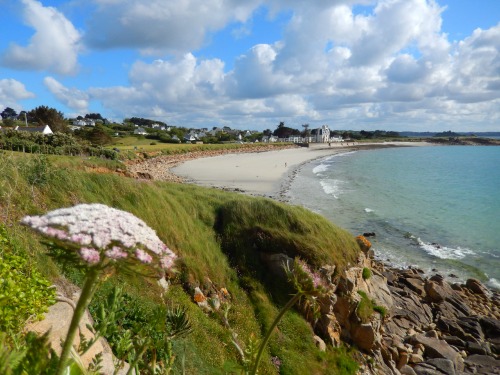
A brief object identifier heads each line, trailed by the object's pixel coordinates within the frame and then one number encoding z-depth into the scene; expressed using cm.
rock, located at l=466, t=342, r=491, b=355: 1684
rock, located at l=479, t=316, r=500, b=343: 1844
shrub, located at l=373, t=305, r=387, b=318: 1534
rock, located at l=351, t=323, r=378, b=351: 1326
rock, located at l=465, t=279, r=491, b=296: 2234
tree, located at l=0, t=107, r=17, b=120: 17075
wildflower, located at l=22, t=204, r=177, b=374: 223
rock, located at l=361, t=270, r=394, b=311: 1631
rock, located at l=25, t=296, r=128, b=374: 538
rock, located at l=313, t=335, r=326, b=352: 1182
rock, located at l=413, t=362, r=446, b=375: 1414
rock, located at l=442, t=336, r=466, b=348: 1722
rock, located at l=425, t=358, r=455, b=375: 1451
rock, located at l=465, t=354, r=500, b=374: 1528
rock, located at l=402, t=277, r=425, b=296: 2081
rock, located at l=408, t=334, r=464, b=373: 1548
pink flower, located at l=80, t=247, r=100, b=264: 222
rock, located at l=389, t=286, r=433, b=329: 1742
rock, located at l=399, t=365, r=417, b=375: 1400
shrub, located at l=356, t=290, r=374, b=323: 1388
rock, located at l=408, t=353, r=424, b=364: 1493
